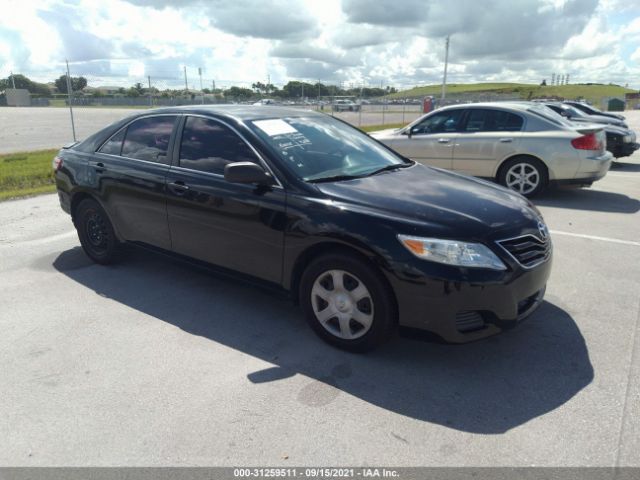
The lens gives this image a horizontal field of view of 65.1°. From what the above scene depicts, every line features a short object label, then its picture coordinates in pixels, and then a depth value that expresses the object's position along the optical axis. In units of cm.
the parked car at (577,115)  1422
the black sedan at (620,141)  1211
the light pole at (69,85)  1332
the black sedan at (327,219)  304
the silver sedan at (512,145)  789
